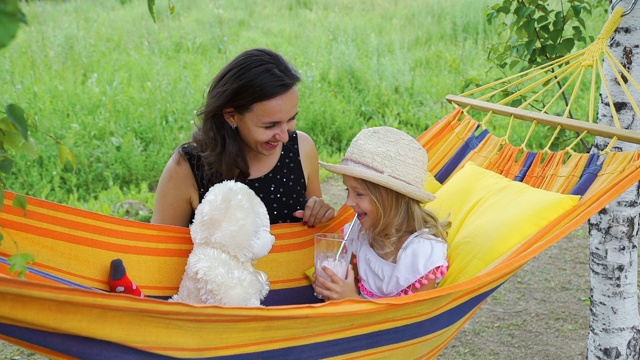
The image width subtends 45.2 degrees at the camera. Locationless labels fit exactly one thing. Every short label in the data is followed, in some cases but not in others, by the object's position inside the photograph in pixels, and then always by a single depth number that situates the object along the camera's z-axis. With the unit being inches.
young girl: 81.4
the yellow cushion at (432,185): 98.7
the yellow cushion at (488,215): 83.9
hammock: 59.1
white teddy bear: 80.2
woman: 88.8
